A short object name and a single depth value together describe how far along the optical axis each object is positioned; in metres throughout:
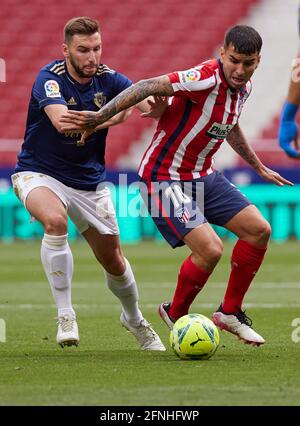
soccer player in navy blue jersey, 14.37
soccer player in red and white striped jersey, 14.39
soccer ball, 13.59
